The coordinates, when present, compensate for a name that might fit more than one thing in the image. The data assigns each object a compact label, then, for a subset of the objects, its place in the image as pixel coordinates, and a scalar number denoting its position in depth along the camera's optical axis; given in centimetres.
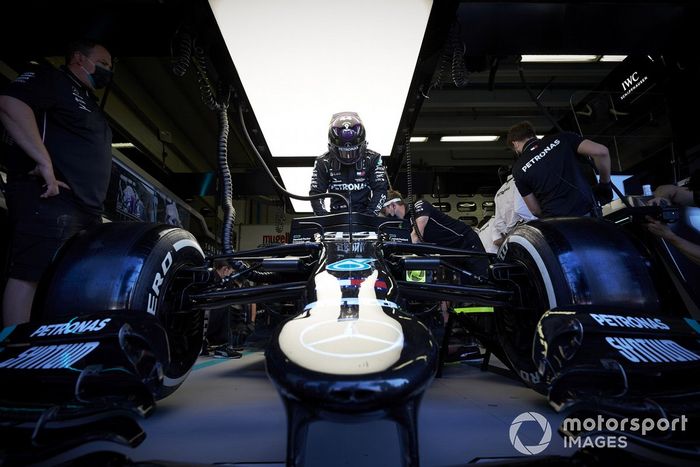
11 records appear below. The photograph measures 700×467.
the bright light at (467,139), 897
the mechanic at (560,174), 248
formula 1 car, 69
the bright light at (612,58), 509
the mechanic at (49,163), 157
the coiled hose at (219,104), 219
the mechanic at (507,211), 402
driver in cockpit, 291
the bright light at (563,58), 500
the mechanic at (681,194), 288
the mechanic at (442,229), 358
